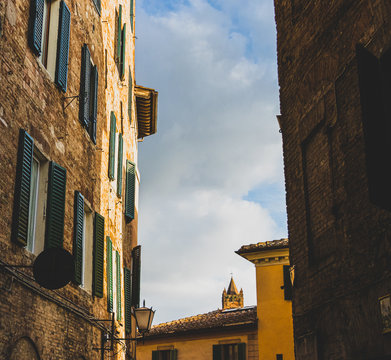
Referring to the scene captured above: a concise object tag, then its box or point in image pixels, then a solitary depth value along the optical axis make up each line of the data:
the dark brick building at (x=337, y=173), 5.88
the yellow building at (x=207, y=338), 25.45
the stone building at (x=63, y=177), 7.56
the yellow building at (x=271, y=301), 24.36
